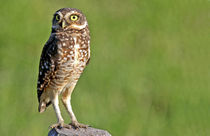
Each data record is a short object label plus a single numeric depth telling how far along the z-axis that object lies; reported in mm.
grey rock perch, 7737
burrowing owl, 8906
